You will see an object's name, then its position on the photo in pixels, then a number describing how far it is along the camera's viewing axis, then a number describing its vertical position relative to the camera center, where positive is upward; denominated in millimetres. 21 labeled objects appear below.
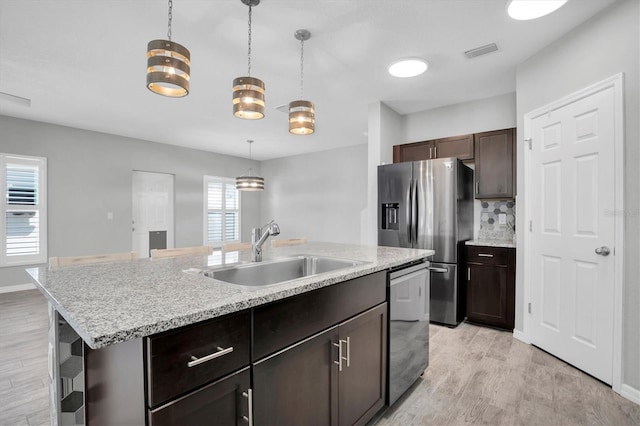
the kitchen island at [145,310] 801 -292
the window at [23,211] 4492 +47
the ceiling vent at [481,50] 2639 +1439
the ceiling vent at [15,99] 3615 +1395
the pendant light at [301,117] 2182 +687
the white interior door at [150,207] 5836 +134
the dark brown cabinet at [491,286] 3127 -765
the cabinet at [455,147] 3660 +812
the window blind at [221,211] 7016 +65
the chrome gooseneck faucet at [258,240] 1904 -168
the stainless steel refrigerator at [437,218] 3273 -53
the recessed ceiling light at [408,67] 2859 +1404
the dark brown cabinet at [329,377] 1114 -708
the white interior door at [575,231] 2148 -144
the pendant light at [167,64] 1479 +733
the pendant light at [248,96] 1858 +720
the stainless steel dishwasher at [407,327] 1836 -731
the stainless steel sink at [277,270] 1687 -345
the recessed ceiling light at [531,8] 2053 +1411
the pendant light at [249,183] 5640 +566
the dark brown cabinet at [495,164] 3344 +550
